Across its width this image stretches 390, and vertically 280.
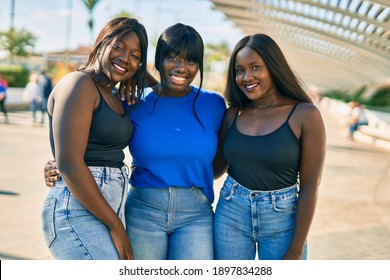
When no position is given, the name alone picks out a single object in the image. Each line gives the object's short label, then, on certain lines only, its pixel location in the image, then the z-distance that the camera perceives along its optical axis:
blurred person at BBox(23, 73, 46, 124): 18.23
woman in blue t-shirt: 3.03
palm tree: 36.97
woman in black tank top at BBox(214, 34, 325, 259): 2.88
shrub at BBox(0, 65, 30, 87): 28.06
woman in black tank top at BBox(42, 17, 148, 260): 2.59
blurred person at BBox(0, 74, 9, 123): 18.02
